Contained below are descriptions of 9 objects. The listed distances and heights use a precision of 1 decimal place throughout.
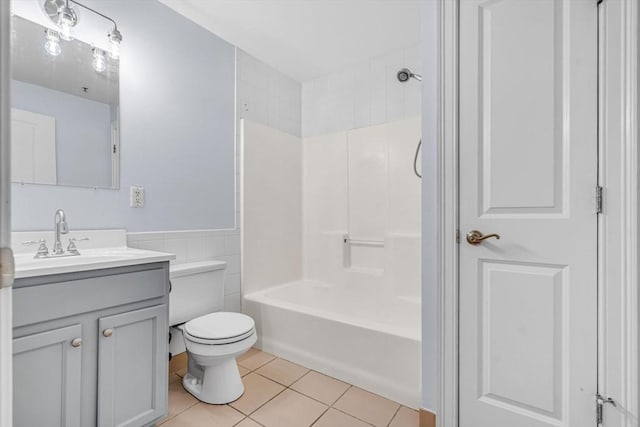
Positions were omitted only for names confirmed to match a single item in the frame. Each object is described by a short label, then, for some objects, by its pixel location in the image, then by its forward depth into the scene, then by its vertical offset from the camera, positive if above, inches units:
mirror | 56.9 +19.8
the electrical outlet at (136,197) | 71.4 +3.3
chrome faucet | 56.2 -3.2
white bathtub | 67.4 -31.8
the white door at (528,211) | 42.8 +0.0
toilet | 63.7 -25.6
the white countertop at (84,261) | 41.3 -7.9
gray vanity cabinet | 41.5 -20.6
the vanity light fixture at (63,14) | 59.9 +38.2
